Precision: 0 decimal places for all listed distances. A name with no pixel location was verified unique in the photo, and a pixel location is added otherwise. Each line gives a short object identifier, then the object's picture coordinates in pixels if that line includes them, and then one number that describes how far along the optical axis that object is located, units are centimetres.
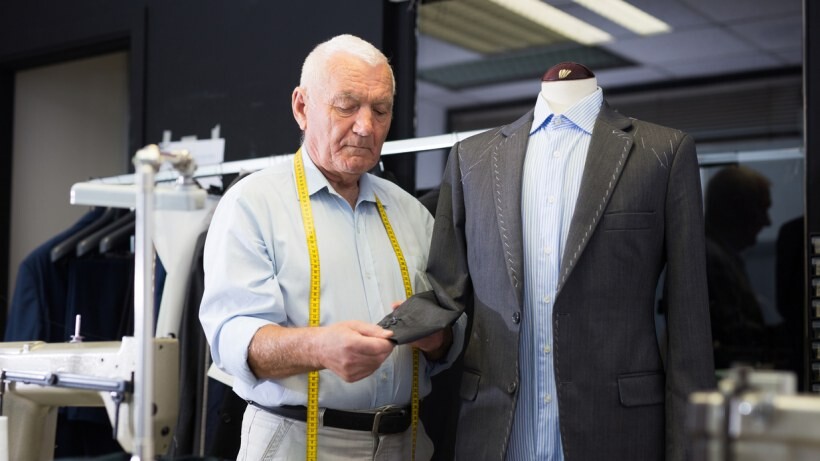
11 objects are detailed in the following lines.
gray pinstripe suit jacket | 204
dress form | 226
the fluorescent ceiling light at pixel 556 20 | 370
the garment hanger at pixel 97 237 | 358
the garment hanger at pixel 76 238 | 363
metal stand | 155
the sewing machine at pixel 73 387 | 196
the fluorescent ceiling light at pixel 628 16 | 359
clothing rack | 171
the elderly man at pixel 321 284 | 214
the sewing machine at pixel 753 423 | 126
